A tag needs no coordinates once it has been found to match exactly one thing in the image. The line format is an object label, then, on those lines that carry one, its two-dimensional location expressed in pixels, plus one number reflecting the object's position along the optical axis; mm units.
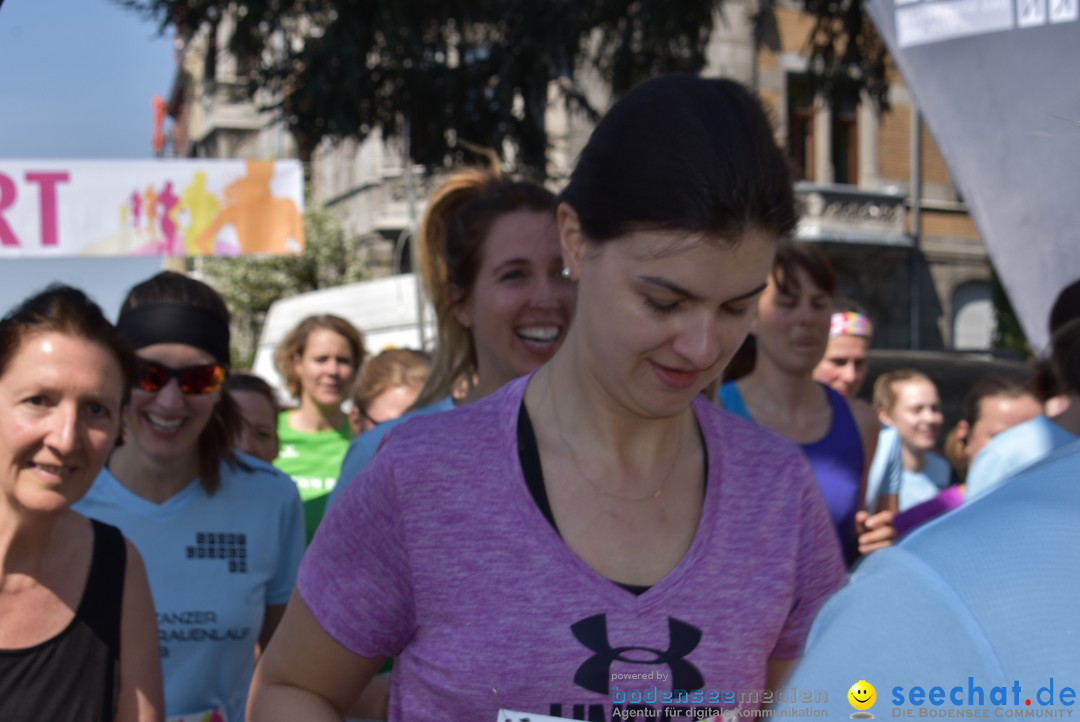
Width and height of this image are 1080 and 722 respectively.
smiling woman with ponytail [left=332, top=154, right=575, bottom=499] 2574
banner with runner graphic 6625
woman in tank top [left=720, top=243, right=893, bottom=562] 3773
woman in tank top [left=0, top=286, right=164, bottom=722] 2188
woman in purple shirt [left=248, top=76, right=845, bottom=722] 1504
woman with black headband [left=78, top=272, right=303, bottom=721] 2969
